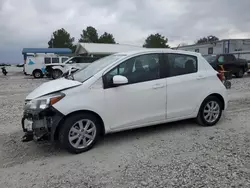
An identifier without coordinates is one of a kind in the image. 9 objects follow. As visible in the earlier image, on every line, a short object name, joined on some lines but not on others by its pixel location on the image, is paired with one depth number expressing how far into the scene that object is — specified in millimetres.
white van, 19000
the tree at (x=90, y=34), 62906
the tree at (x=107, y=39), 55938
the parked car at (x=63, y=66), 16734
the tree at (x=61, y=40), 59781
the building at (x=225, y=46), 25562
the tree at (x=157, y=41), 49781
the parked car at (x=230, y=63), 13609
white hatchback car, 3334
